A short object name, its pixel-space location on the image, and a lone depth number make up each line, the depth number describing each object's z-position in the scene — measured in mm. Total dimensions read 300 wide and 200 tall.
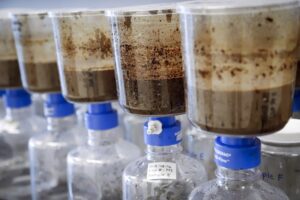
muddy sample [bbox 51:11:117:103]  815
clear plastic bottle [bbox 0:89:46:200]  1346
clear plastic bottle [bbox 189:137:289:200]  640
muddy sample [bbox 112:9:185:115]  672
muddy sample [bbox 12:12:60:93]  987
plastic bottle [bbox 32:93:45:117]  1530
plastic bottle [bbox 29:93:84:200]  1208
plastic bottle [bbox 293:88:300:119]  832
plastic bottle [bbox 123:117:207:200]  801
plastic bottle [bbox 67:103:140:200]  1046
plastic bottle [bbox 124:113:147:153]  1237
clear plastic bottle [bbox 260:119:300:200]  782
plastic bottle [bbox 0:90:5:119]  1478
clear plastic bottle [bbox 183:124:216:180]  993
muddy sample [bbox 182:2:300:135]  520
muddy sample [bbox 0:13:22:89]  1137
